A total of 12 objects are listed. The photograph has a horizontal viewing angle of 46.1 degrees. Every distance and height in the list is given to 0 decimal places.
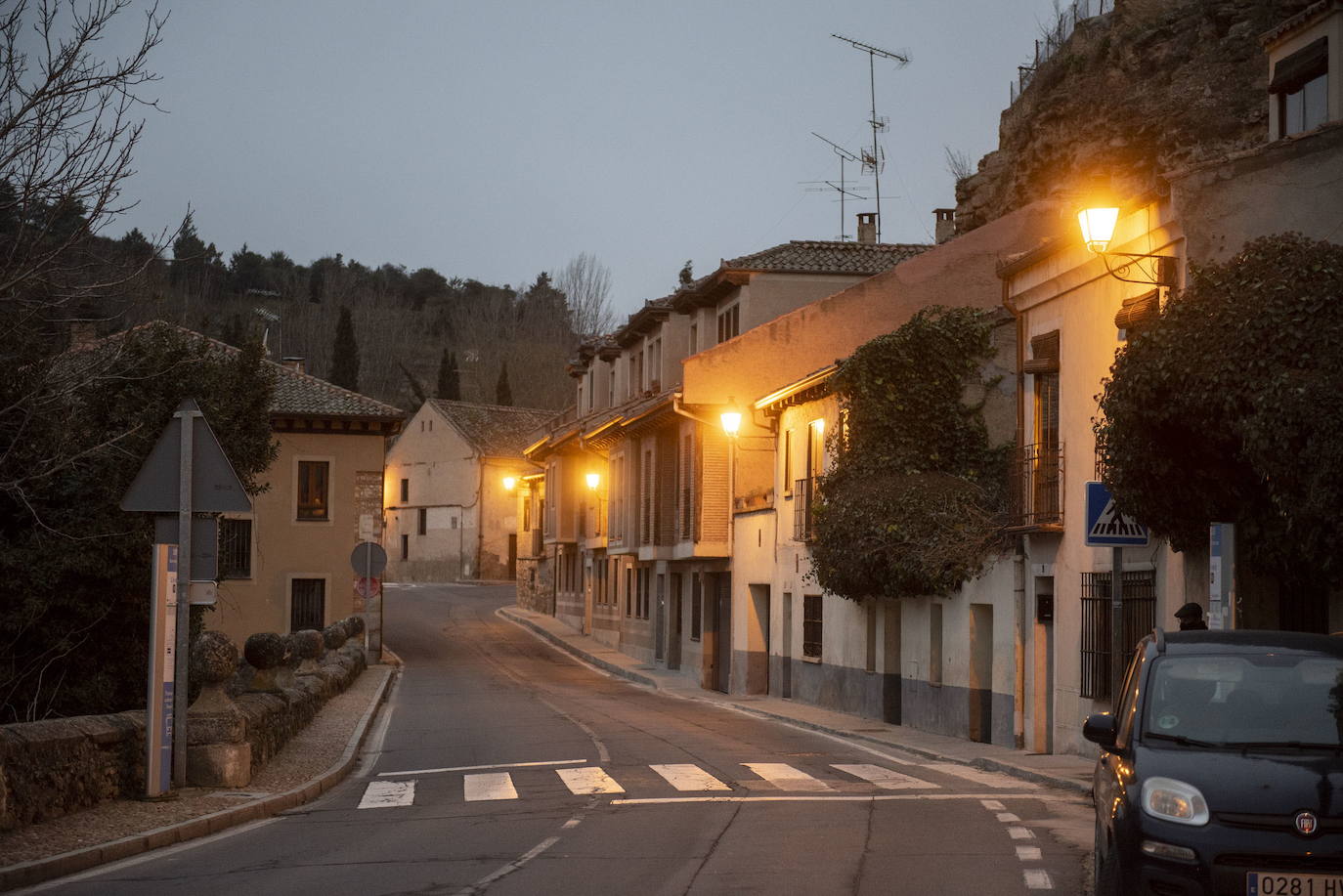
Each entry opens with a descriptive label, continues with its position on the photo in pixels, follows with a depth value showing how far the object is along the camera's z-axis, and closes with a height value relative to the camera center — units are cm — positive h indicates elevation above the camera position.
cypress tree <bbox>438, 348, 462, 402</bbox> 10194 +1013
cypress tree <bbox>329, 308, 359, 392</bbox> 9406 +1091
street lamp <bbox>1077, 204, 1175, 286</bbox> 1542 +309
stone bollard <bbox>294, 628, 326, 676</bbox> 2728 -198
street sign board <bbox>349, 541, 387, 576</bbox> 3434 -45
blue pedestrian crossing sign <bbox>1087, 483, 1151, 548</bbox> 1494 +18
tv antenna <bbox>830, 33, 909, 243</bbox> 4578 +1282
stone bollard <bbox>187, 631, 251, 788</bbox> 1477 -180
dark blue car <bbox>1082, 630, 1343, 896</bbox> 729 -110
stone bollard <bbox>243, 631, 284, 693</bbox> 1856 -139
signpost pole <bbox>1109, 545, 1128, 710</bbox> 1471 -61
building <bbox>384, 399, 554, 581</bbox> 8388 +261
